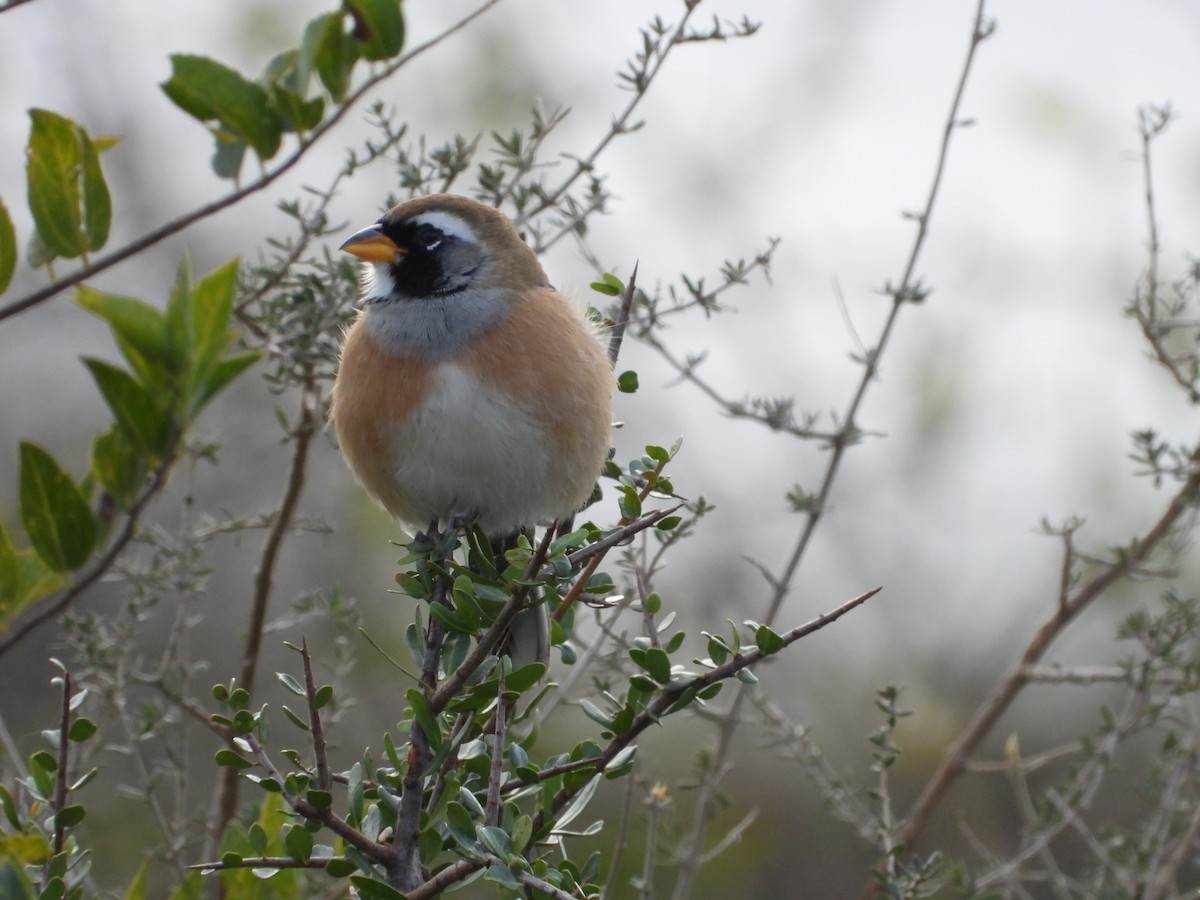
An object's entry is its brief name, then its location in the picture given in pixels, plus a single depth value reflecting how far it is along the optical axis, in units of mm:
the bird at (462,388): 7195
